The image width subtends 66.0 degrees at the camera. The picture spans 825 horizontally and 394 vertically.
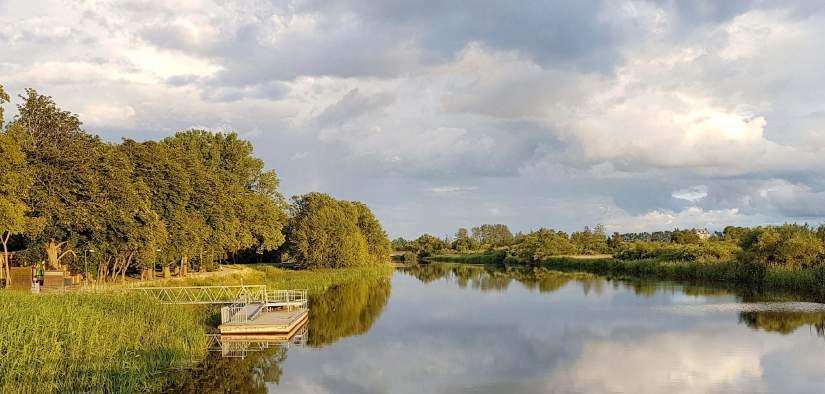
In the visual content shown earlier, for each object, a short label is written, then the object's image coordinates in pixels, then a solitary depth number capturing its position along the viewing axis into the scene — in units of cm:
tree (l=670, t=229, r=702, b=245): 10462
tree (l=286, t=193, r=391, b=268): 7522
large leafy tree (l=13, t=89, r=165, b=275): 3347
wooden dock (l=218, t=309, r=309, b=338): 2848
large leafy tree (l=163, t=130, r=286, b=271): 4684
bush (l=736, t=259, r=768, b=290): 5718
